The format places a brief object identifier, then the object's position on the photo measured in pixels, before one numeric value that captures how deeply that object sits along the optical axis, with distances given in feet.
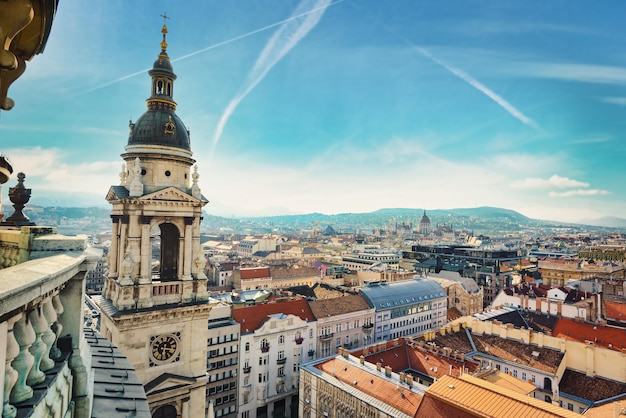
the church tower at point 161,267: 60.54
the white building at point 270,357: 146.82
